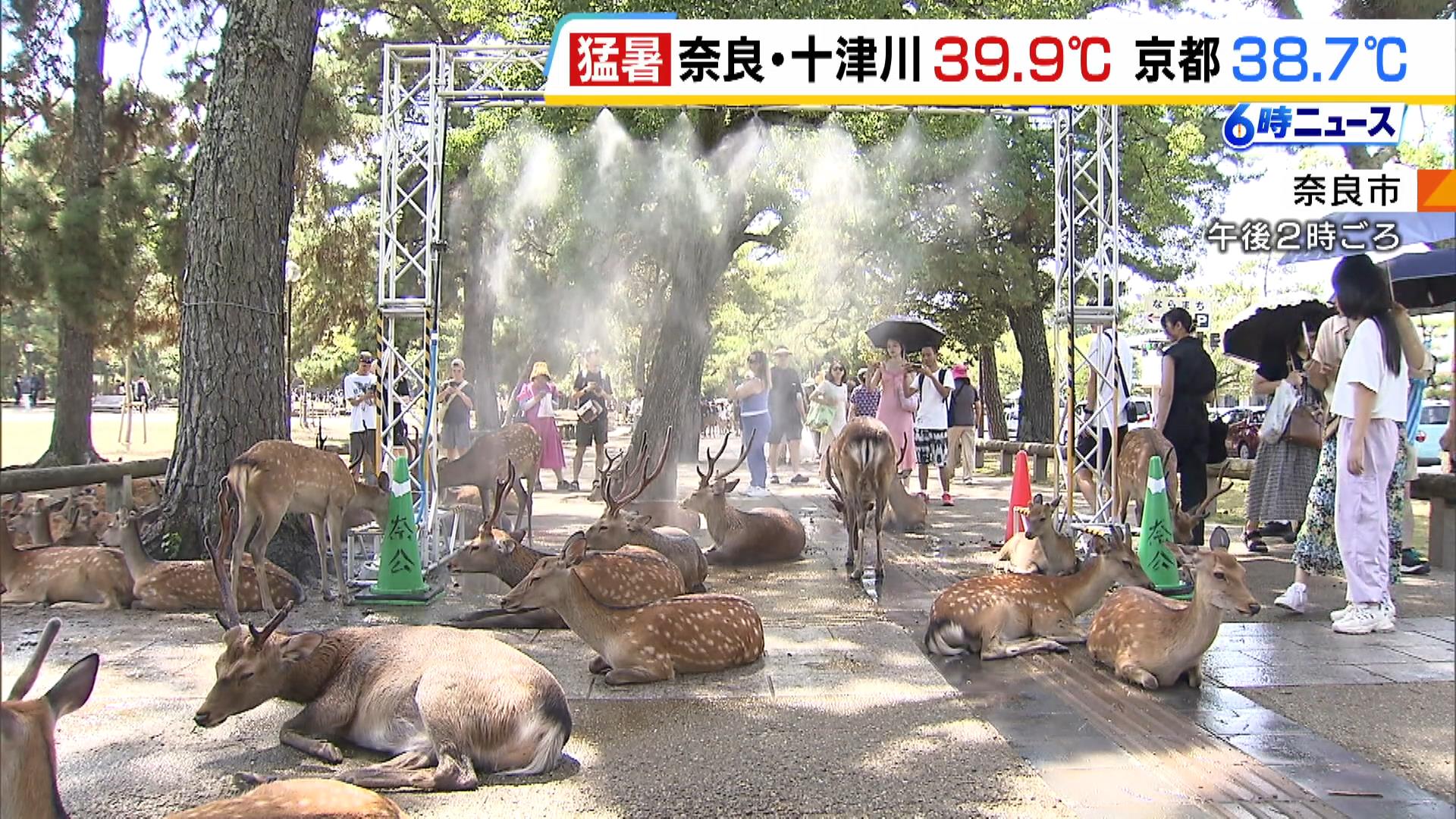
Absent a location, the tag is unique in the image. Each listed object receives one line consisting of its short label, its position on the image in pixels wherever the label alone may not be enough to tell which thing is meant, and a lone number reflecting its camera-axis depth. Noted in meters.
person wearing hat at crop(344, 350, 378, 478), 11.78
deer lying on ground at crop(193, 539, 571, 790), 3.33
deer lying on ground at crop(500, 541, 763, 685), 4.45
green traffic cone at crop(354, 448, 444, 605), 6.30
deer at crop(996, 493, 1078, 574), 6.48
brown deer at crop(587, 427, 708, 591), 6.55
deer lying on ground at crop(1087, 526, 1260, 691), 4.20
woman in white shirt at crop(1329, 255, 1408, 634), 4.87
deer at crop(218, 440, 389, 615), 5.89
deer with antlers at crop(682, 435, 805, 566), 7.77
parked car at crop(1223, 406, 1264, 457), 22.88
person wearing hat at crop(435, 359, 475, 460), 12.48
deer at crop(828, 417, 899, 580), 7.49
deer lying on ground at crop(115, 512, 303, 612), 5.95
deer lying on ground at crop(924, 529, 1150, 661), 4.94
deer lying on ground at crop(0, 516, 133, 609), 6.05
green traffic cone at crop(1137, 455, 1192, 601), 6.43
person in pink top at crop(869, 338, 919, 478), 10.40
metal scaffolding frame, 7.71
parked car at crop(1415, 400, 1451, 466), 16.94
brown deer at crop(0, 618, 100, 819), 1.91
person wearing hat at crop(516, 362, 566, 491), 12.08
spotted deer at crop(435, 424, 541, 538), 8.80
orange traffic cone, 8.15
